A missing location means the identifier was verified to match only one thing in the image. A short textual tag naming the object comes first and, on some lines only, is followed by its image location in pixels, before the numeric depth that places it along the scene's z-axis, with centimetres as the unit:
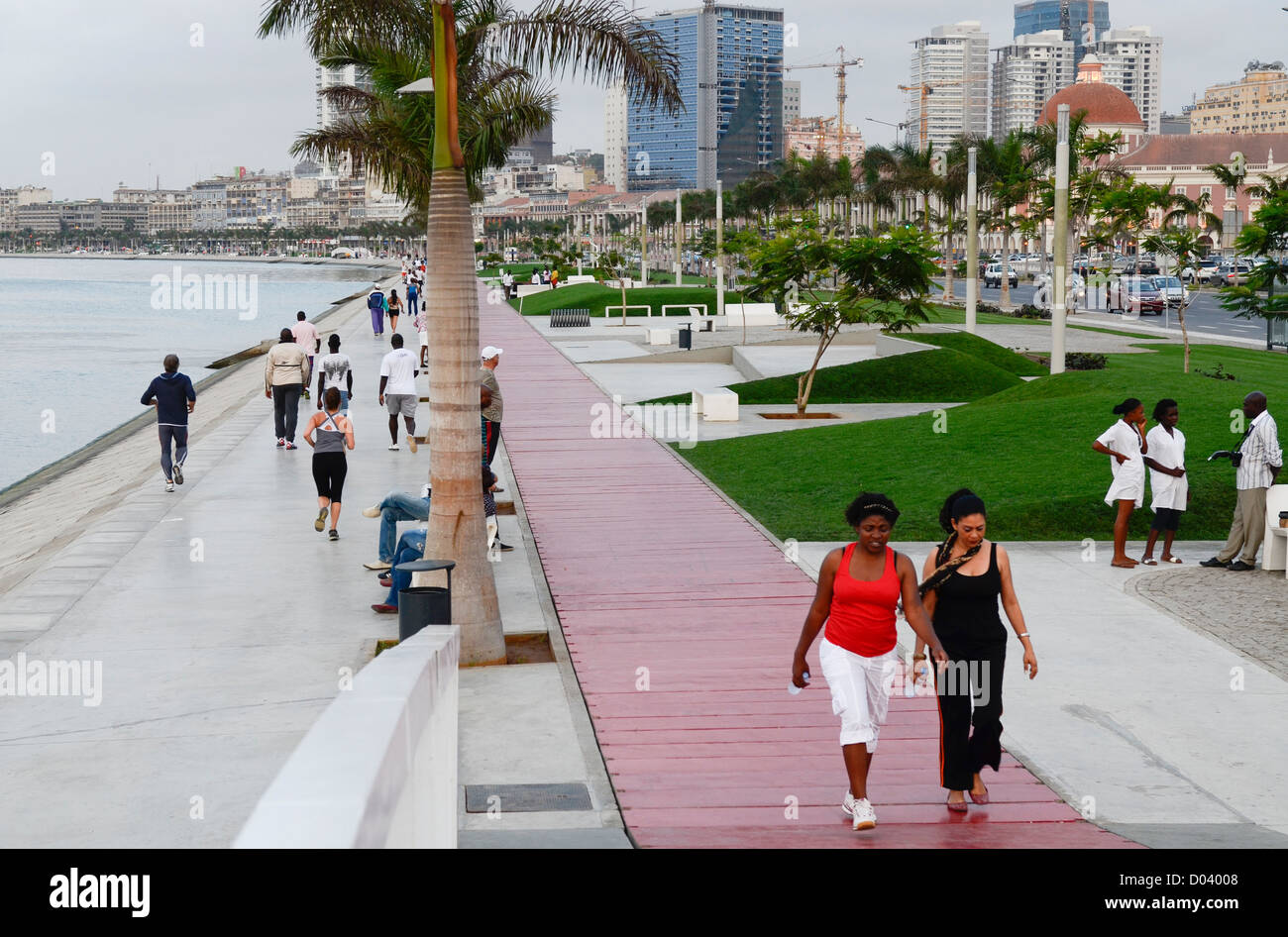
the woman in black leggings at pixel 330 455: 1457
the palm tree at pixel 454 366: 1052
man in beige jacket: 2048
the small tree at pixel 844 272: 2441
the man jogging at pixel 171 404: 1764
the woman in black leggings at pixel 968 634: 708
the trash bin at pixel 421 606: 946
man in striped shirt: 1286
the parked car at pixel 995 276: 8741
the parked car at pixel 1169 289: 5824
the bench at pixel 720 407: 2447
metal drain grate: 737
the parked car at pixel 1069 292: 5844
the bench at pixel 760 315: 4794
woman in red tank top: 684
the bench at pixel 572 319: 5162
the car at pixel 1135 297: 5775
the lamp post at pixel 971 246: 3844
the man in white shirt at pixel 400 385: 2020
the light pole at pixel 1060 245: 2583
